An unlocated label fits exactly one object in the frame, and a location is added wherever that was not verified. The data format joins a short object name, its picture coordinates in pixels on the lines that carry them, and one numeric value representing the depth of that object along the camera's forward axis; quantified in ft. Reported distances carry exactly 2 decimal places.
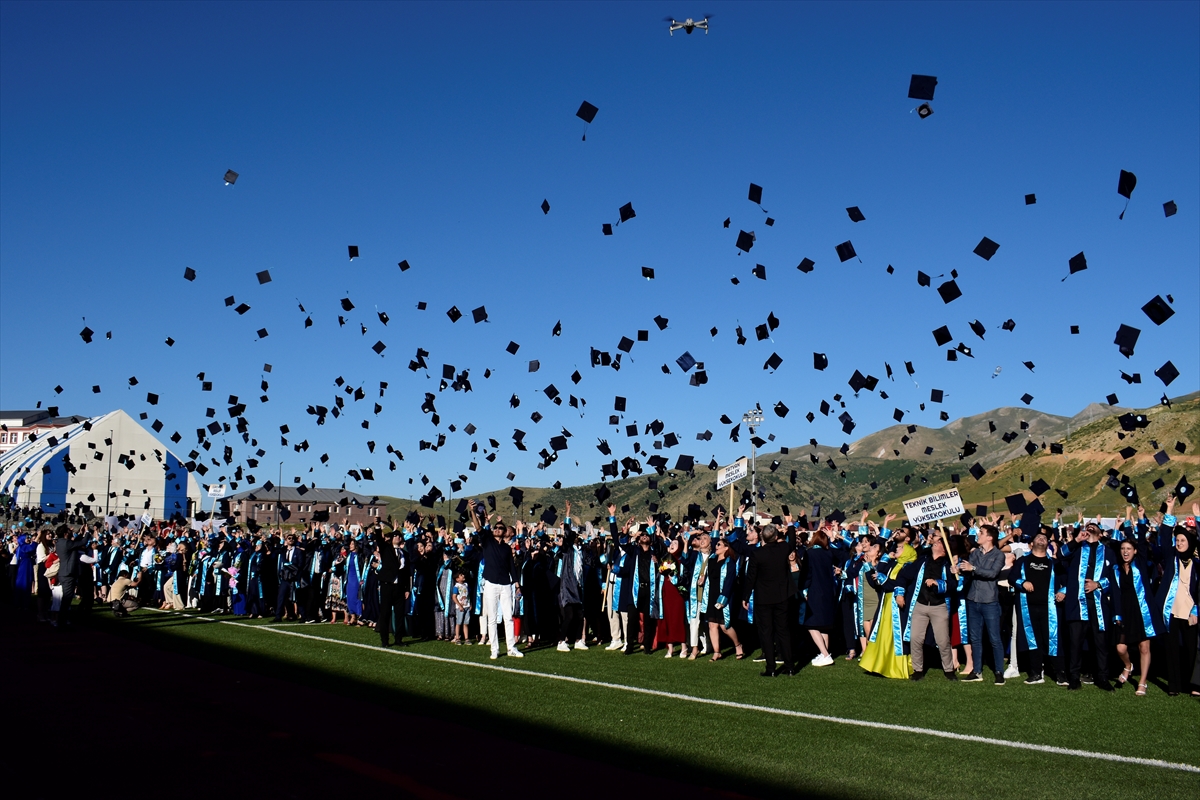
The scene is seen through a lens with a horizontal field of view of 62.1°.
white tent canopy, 305.12
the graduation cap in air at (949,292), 59.72
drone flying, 44.83
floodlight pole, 186.91
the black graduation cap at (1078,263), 57.57
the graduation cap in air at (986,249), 58.18
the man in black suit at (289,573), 73.67
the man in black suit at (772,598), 42.42
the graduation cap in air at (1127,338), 55.57
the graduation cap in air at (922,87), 51.21
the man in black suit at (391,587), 55.42
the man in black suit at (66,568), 62.90
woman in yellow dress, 41.60
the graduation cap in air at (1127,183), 47.47
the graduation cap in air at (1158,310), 52.95
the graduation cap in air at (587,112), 58.54
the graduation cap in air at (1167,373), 57.54
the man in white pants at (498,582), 49.93
